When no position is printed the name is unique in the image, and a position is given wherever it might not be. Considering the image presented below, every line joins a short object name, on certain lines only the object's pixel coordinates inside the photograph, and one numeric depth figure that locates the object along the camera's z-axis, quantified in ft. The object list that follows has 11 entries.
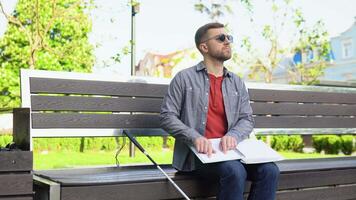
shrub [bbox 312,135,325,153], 68.85
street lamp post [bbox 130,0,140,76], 40.40
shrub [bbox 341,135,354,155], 65.85
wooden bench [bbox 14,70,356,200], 10.29
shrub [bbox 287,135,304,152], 75.41
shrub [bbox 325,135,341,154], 66.80
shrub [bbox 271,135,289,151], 76.13
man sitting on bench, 10.62
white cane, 10.27
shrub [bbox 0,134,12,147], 36.43
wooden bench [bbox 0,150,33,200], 8.96
